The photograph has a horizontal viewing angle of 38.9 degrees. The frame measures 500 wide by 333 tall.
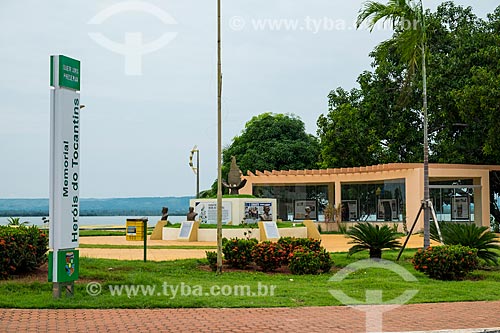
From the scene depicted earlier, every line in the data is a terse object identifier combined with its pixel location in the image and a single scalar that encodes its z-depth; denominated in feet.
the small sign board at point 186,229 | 96.51
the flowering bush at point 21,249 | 44.34
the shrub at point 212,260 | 52.59
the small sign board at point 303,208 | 143.33
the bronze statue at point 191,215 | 100.17
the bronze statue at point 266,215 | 104.37
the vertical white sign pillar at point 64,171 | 37.17
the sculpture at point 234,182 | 111.14
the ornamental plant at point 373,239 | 58.44
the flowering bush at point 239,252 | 53.11
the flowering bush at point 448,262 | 48.55
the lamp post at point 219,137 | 50.08
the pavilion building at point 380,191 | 117.08
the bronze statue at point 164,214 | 109.09
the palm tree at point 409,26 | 60.29
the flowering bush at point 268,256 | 51.83
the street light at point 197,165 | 132.75
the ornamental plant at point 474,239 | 54.13
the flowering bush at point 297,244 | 53.31
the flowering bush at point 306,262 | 50.39
